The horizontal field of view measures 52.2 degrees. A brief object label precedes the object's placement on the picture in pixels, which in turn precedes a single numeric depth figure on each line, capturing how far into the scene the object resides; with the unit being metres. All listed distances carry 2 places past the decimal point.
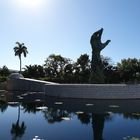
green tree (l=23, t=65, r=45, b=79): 30.42
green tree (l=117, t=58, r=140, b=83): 28.08
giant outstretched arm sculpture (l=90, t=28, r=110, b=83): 13.94
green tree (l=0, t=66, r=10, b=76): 33.37
